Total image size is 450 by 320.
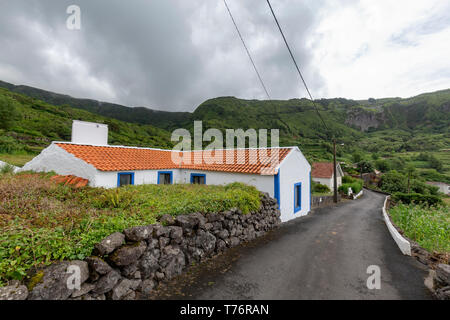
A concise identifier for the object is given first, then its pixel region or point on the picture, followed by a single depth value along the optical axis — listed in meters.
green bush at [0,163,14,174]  9.68
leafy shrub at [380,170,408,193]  44.44
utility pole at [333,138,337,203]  20.13
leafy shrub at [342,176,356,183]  38.76
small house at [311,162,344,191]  34.34
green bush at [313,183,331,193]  29.64
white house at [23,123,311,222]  9.42
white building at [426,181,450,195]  52.26
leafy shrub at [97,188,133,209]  5.42
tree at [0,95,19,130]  26.86
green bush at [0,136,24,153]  18.17
